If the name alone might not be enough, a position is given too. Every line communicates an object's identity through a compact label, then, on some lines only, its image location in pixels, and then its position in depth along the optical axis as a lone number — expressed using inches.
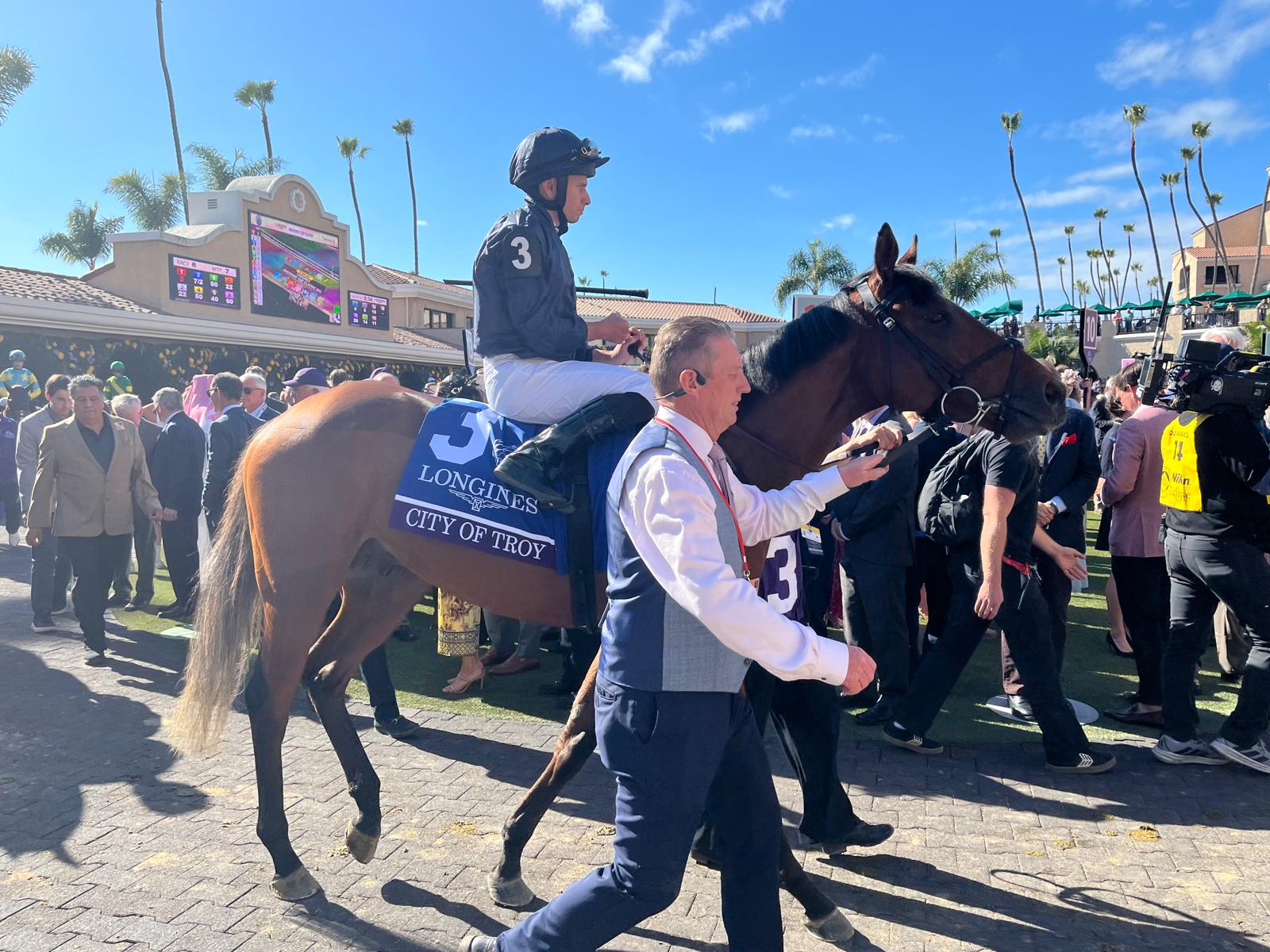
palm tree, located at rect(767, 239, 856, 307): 1711.4
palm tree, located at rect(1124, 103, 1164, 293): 2137.1
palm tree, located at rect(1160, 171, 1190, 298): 2336.4
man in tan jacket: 256.4
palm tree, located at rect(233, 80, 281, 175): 1711.4
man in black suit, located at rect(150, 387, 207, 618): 306.5
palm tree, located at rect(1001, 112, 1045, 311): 2229.3
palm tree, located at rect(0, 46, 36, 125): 841.5
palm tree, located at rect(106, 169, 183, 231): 1146.0
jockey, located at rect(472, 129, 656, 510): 119.4
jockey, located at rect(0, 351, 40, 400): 499.2
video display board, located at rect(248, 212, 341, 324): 968.9
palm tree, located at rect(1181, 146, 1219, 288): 2236.7
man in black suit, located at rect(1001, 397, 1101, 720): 208.7
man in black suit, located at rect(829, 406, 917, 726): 198.1
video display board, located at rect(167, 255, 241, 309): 868.0
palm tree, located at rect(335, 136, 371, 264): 2009.1
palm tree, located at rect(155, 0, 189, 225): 1306.6
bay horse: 120.4
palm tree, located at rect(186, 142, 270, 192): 1247.5
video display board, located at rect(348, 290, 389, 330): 1125.7
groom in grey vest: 73.7
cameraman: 161.5
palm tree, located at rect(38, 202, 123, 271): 1315.2
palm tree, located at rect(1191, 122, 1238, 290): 2086.6
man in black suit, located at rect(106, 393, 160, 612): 326.0
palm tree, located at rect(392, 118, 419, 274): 2111.3
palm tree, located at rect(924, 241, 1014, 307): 1717.5
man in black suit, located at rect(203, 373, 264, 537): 267.0
